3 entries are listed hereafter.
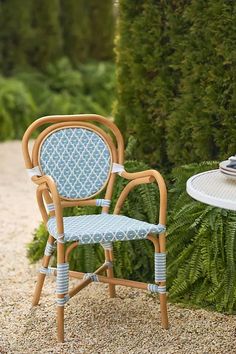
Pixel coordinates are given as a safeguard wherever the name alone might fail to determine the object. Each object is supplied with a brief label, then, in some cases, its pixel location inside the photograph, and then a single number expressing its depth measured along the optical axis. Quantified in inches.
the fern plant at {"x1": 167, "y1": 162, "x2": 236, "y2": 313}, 191.4
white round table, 132.1
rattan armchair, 174.1
